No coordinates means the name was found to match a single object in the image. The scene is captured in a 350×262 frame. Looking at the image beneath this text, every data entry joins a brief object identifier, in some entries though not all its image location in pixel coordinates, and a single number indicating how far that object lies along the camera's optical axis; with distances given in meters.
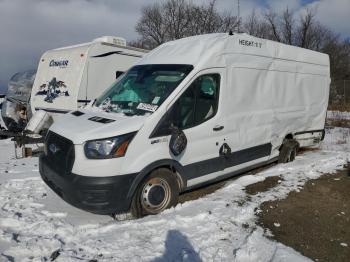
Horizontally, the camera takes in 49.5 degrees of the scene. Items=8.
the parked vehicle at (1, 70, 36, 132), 12.47
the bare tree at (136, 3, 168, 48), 44.28
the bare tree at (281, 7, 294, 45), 43.62
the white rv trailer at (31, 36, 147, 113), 10.08
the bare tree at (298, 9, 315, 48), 43.62
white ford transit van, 4.86
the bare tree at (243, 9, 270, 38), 40.89
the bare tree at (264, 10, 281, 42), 43.22
